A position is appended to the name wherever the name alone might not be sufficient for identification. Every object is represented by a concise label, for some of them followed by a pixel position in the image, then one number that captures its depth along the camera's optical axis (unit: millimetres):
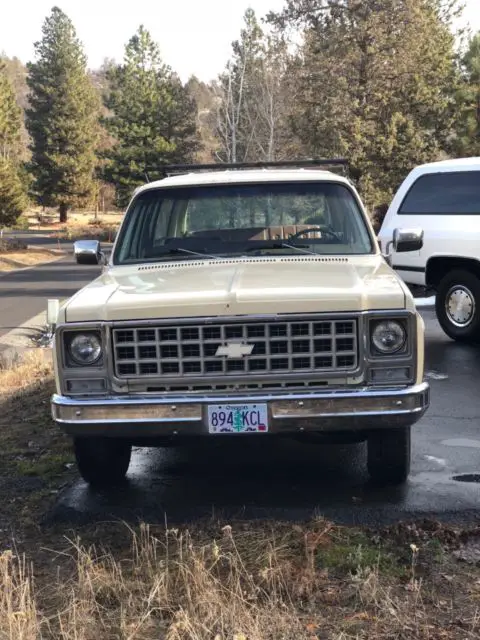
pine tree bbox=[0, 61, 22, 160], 52406
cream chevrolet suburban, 4316
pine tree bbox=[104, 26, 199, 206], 56562
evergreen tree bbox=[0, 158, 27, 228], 38188
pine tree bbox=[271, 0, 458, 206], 28672
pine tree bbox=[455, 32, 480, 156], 32781
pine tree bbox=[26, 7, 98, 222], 61562
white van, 9875
